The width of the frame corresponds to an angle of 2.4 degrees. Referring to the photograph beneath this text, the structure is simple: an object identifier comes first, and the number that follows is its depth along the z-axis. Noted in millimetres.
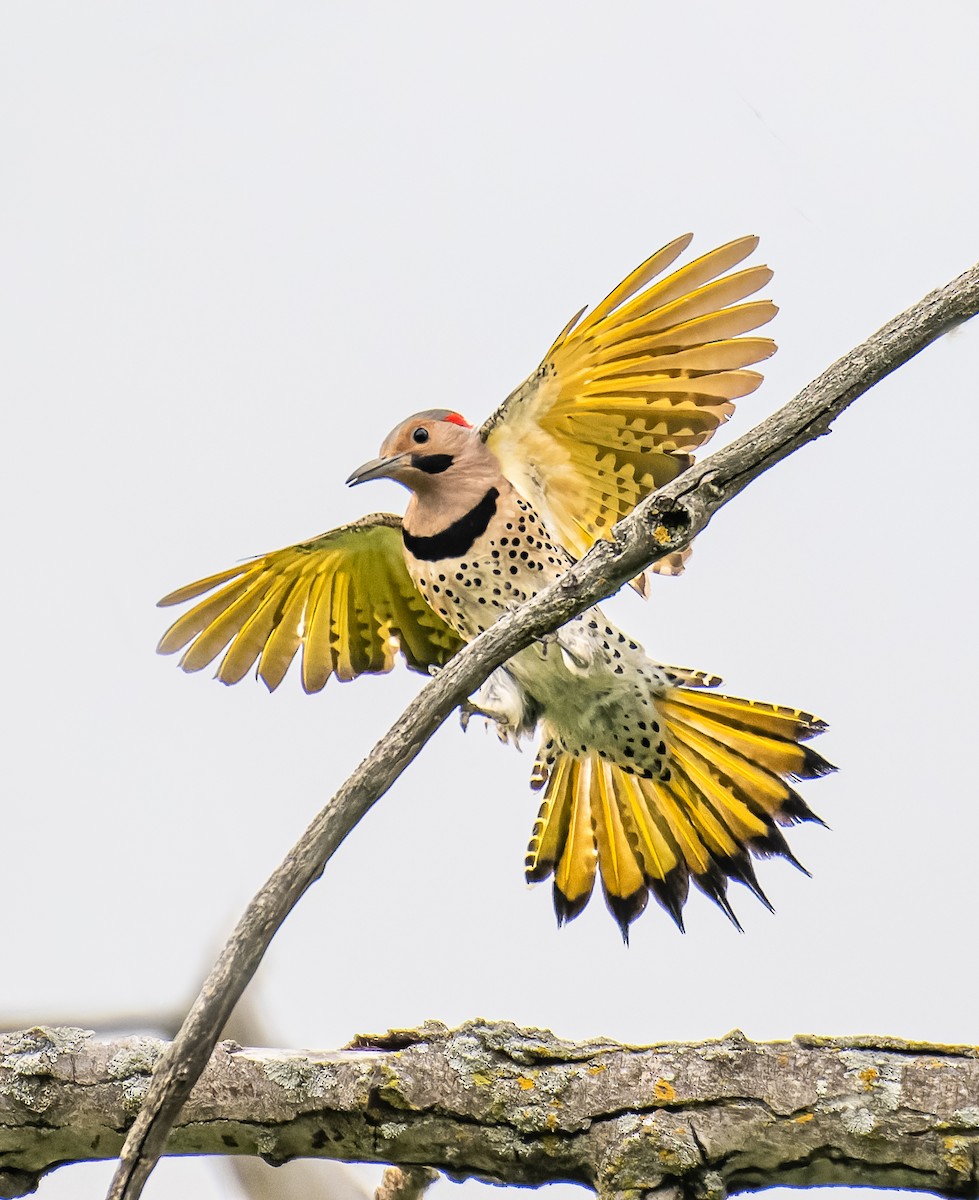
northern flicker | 11955
